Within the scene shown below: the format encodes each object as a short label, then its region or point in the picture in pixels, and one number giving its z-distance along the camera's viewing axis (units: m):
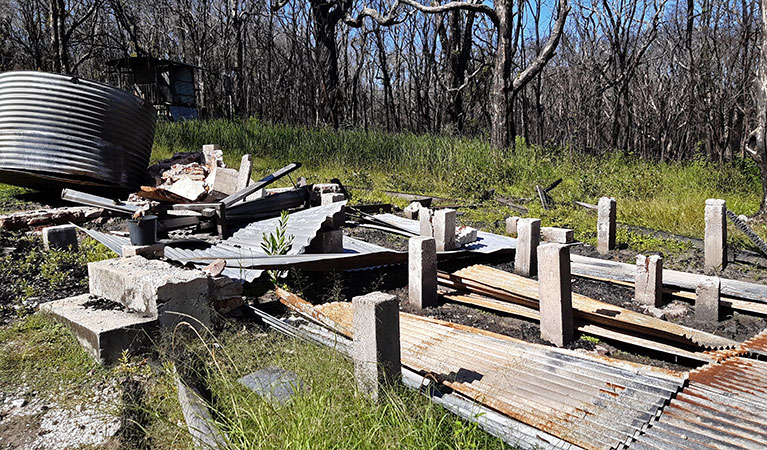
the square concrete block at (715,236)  5.04
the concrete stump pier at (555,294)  3.37
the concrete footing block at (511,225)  6.85
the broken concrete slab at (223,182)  7.81
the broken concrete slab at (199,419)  2.22
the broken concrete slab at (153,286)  3.48
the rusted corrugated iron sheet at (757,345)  3.13
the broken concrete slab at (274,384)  2.42
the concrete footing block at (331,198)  6.33
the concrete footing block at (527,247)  5.05
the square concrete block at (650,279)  4.38
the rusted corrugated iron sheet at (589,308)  3.43
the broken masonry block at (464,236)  5.82
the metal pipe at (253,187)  6.32
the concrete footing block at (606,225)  5.82
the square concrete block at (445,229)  5.51
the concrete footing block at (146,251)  4.35
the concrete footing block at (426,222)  5.88
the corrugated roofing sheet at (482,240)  5.81
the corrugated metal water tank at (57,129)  7.90
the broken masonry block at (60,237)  5.64
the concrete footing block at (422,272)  4.32
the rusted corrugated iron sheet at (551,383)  2.22
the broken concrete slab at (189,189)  7.80
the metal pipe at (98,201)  5.82
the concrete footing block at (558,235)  5.74
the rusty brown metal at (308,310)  3.41
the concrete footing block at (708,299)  4.06
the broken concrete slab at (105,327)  3.26
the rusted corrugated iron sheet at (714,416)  2.05
